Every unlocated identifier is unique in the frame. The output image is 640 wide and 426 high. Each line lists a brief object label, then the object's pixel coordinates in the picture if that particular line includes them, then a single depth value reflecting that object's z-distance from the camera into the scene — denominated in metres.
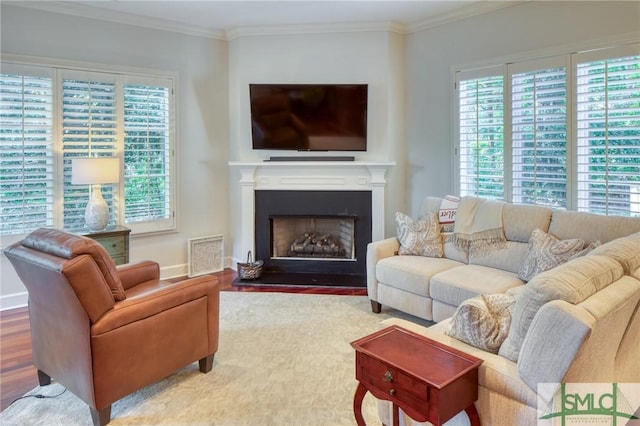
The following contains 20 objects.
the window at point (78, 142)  4.04
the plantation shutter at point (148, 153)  4.73
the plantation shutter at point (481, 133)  4.32
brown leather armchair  2.20
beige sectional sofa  1.56
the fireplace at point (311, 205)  4.95
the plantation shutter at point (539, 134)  3.86
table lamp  4.00
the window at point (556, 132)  3.47
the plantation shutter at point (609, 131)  3.42
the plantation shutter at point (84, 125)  4.32
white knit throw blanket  3.63
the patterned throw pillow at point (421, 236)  3.95
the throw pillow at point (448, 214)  4.05
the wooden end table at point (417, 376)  1.61
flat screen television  4.91
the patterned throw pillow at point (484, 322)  1.88
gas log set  5.26
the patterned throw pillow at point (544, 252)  3.00
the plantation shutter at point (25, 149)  3.99
